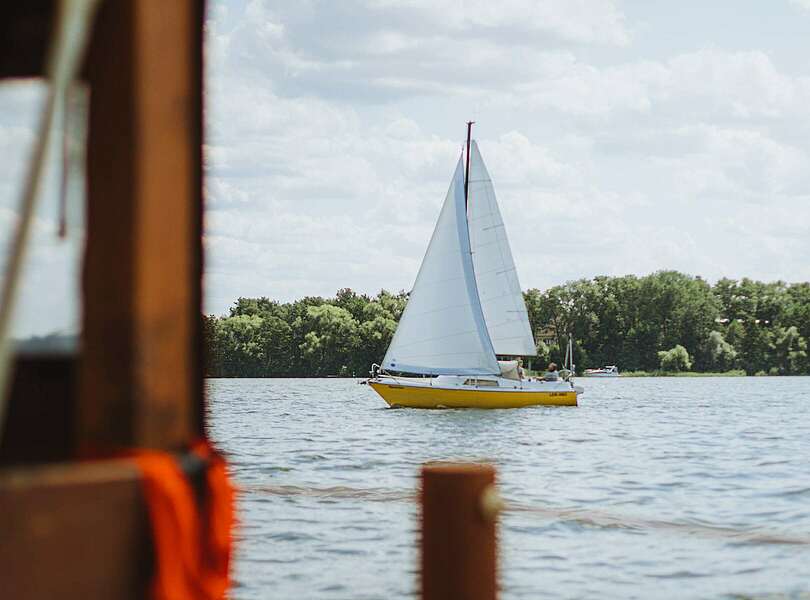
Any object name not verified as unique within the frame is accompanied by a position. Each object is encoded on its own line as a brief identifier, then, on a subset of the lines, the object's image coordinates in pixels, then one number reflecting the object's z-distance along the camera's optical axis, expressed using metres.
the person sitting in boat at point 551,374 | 103.56
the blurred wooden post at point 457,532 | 8.05
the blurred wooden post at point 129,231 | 6.31
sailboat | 91.69
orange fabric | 6.27
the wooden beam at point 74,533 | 5.58
